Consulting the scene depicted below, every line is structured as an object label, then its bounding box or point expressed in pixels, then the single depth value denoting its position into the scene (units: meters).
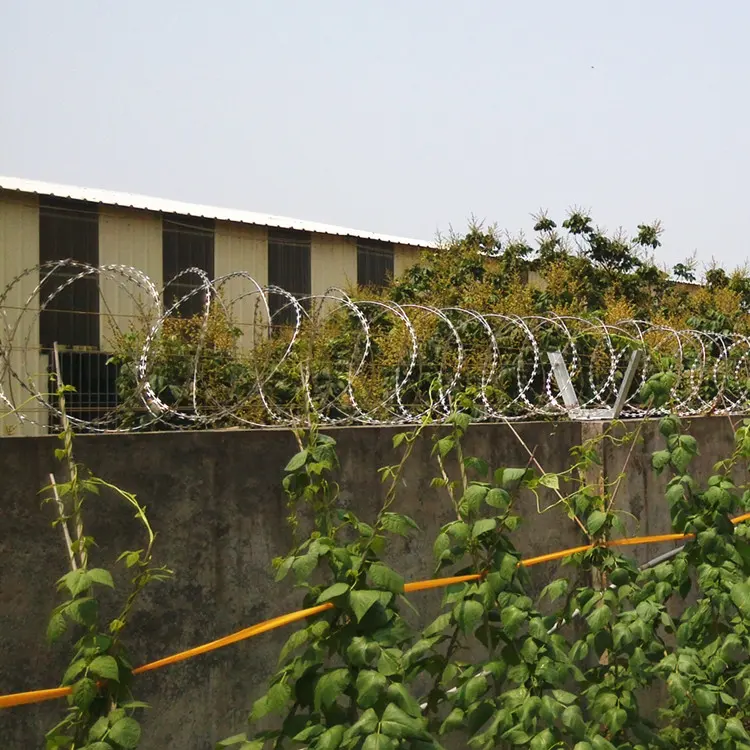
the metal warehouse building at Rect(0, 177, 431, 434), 13.69
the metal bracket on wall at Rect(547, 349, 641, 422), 6.10
